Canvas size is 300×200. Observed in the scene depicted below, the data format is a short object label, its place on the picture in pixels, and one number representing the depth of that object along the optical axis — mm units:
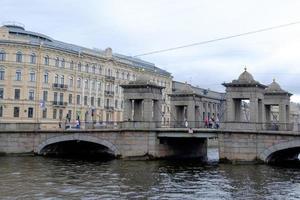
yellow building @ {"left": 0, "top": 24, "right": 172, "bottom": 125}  74812
